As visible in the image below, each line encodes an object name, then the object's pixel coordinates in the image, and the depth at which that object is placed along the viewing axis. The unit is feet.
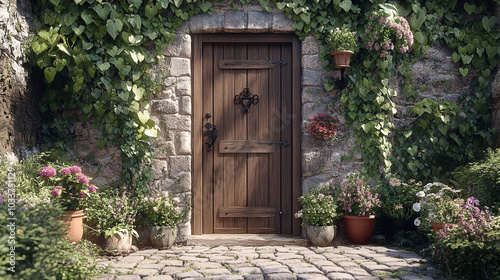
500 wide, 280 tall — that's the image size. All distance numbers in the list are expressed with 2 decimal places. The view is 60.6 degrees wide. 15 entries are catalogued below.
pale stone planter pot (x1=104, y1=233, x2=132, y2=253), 13.30
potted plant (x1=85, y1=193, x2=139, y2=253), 13.34
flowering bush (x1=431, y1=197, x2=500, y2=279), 9.95
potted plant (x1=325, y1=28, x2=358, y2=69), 14.61
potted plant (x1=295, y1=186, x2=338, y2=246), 14.19
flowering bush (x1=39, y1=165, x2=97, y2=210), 12.55
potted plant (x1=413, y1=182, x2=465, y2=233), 12.36
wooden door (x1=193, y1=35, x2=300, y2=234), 15.51
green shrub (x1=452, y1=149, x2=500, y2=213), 12.87
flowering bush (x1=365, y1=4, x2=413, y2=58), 14.53
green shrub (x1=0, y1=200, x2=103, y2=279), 7.66
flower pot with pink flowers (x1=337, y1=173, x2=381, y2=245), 14.33
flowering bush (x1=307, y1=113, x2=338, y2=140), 14.84
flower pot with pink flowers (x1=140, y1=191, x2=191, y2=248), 14.02
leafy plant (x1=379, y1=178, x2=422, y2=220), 14.33
